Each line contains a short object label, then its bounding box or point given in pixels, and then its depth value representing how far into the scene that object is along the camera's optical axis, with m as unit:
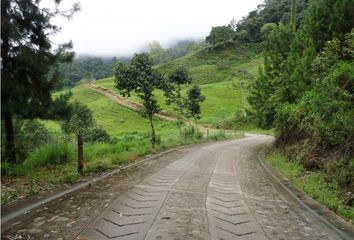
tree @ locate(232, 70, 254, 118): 76.41
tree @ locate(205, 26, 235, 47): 131.12
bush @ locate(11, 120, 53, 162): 10.47
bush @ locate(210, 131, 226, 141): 38.84
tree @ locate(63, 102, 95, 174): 10.79
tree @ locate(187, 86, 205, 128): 41.84
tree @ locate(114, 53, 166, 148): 23.61
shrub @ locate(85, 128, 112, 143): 35.25
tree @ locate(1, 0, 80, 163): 8.84
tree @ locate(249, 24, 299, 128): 28.08
